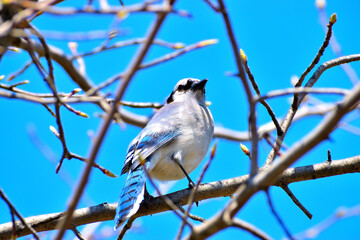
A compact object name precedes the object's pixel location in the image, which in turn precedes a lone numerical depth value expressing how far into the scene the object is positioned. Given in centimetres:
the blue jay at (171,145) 832
